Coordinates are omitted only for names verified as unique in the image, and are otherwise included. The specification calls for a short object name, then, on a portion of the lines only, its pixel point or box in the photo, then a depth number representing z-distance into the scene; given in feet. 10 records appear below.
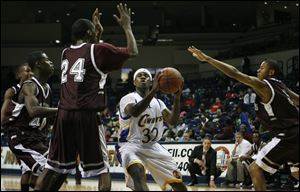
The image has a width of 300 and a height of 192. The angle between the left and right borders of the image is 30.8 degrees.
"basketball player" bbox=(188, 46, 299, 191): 22.76
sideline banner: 49.78
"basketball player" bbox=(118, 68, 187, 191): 22.93
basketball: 22.03
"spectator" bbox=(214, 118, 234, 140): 51.96
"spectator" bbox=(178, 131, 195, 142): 54.29
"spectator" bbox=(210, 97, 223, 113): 65.26
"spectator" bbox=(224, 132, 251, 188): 46.53
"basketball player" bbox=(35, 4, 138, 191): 18.60
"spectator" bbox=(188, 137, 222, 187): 47.83
